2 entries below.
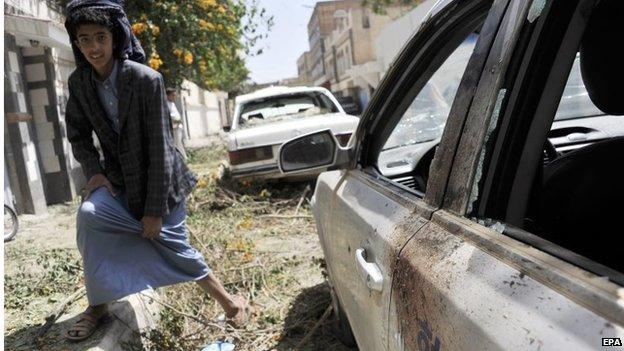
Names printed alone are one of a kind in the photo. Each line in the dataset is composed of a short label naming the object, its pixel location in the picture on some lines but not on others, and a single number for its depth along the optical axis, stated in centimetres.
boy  269
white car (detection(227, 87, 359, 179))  695
